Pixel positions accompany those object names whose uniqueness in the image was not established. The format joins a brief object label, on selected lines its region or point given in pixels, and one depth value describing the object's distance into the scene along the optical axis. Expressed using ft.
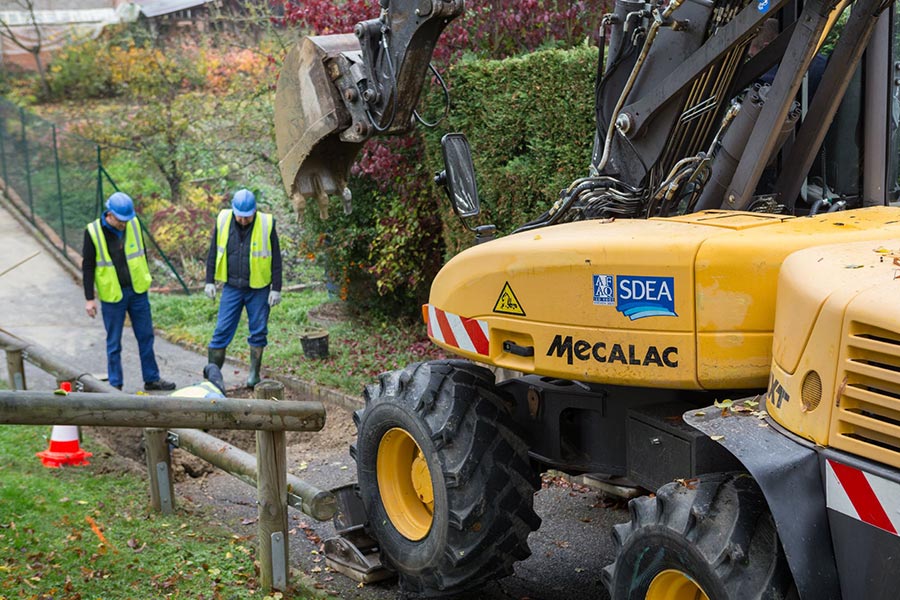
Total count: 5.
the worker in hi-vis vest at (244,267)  33.94
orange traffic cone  24.73
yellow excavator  10.12
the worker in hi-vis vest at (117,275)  32.96
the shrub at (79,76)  80.74
